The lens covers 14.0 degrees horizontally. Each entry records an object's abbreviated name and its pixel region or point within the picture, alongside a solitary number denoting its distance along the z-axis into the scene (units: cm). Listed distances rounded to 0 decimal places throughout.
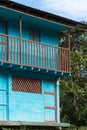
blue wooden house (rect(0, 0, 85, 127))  1757
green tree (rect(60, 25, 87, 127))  2481
